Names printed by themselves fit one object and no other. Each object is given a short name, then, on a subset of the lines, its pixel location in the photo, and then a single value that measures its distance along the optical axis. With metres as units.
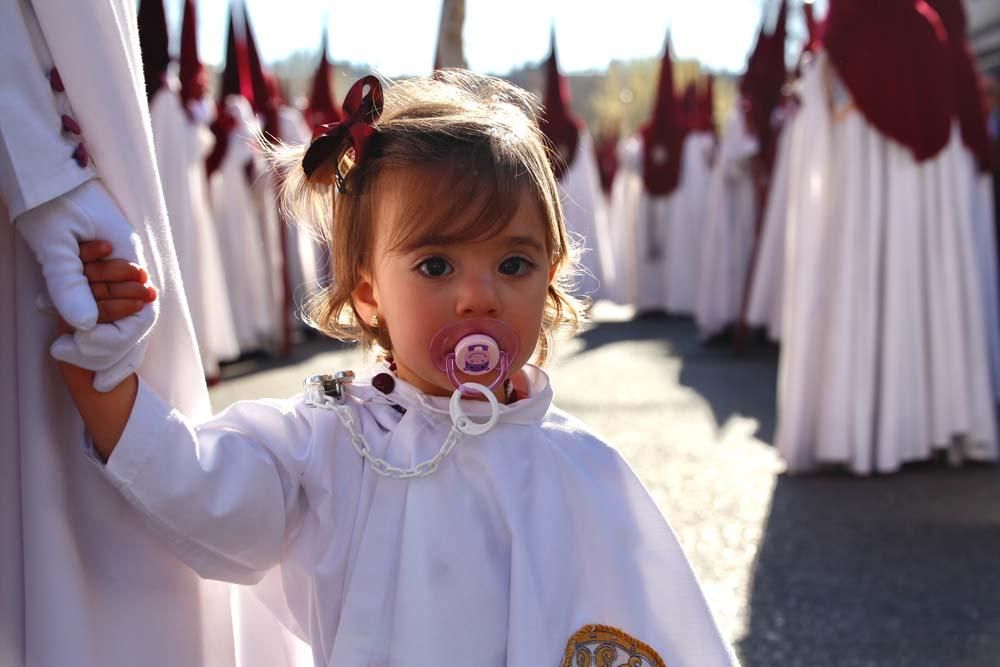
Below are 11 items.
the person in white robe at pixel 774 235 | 6.31
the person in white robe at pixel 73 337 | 1.07
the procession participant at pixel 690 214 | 9.79
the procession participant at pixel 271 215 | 7.41
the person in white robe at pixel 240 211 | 7.12
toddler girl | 1.25
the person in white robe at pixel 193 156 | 4.71
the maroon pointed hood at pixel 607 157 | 13.85
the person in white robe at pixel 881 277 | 3.64
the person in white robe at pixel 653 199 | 9.94
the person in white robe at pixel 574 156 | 9.38
